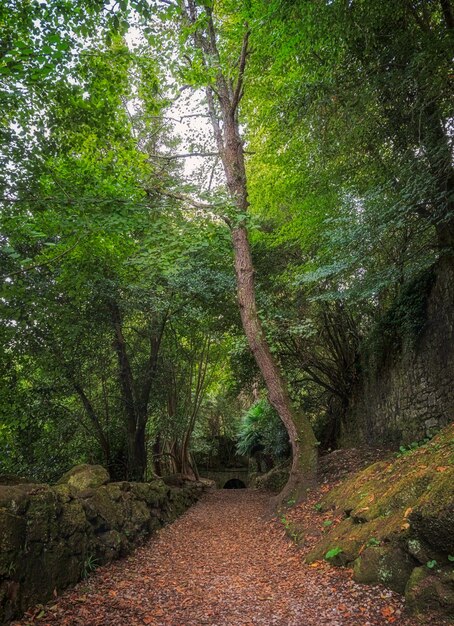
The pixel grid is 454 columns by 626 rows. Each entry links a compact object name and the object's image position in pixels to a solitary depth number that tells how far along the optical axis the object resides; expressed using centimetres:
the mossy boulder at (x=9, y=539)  297
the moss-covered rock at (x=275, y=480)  1124
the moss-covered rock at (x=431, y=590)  250
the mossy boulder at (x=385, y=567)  294
